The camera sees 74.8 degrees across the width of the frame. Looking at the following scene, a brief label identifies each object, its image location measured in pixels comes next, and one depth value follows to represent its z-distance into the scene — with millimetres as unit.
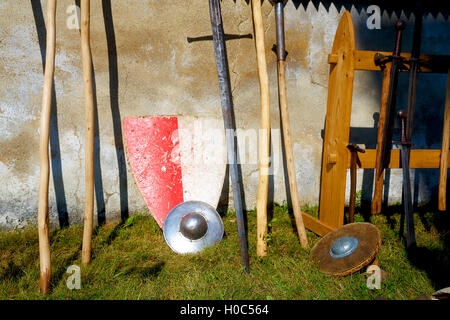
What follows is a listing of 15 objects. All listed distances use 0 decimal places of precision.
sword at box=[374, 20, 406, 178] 2338
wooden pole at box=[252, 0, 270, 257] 2277
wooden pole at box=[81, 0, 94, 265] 2211
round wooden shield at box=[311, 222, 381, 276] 2004
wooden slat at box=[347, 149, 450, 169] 2545
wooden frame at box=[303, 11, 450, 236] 2420
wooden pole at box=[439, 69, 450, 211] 2617
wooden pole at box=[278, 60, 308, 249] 2525
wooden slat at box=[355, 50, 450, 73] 2434
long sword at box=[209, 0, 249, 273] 2260
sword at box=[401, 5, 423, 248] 2419
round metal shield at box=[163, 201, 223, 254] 2529
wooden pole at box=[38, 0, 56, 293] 1993
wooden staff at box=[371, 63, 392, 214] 2422
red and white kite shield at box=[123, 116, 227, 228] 2795
